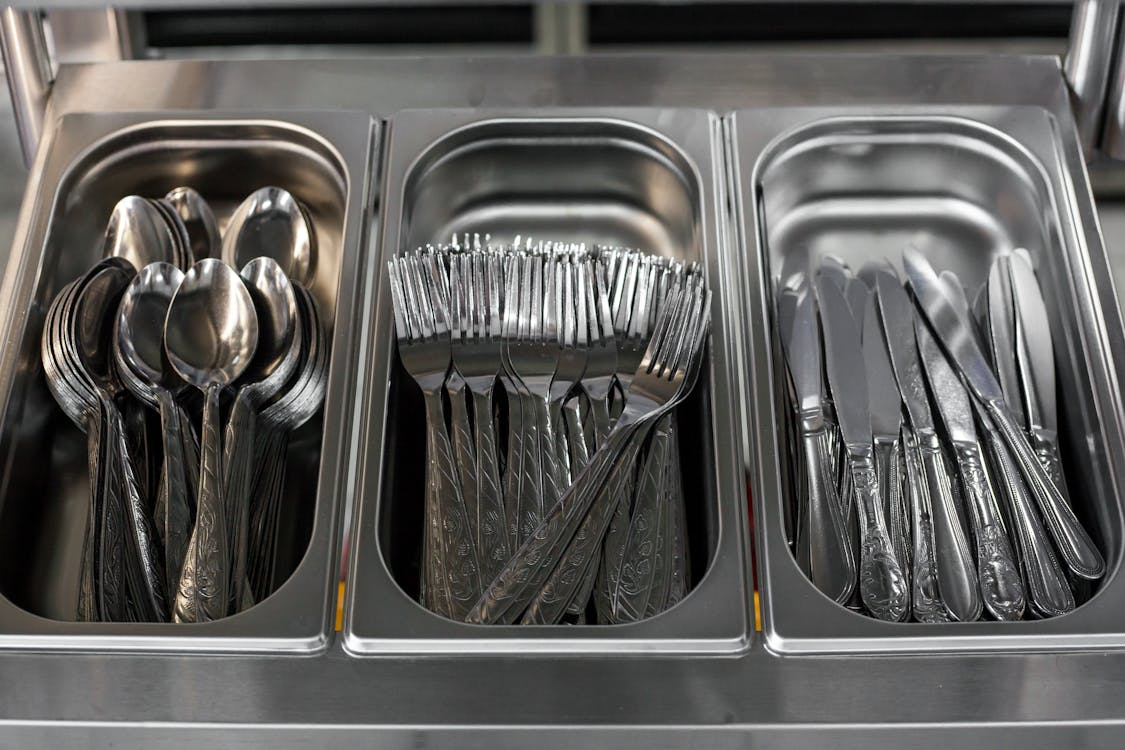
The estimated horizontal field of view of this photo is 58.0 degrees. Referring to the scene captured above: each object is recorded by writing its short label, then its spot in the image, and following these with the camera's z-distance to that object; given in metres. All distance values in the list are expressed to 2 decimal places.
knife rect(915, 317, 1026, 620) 0.63
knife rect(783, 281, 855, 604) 0.64
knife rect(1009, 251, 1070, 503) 0.70
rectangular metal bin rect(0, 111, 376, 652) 0.60
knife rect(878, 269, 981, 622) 0.63
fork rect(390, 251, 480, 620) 0.64
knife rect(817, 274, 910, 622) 0.63
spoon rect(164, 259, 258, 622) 0.69
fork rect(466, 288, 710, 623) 0.62
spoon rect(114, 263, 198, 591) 0.66
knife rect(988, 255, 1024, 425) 0.72
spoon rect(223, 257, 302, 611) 0.67
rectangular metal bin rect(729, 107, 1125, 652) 0.60
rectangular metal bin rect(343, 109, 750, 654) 0.60
